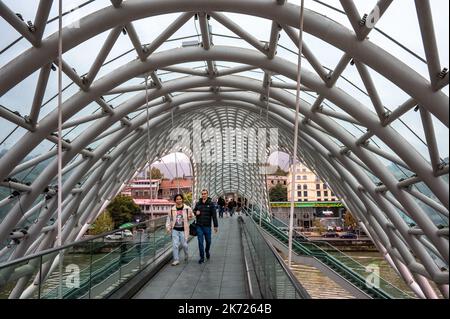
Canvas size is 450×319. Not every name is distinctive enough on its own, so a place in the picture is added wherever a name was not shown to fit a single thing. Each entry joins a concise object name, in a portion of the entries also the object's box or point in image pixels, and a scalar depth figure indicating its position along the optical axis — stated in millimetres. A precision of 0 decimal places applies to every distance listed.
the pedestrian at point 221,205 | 40344
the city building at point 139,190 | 81938
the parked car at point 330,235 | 70538
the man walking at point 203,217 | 13025
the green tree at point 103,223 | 72781
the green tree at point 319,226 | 76056
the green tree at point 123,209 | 73219
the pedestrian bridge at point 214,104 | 9086
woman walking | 12436
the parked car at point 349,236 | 62031
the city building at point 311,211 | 89812
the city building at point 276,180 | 82662
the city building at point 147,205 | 57944
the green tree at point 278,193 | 96688
